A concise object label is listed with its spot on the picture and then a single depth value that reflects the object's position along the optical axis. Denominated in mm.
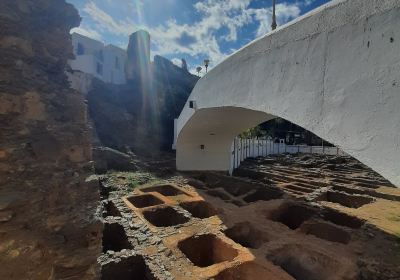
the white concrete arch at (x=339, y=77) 2910
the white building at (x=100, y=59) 32562
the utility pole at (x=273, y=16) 7070
